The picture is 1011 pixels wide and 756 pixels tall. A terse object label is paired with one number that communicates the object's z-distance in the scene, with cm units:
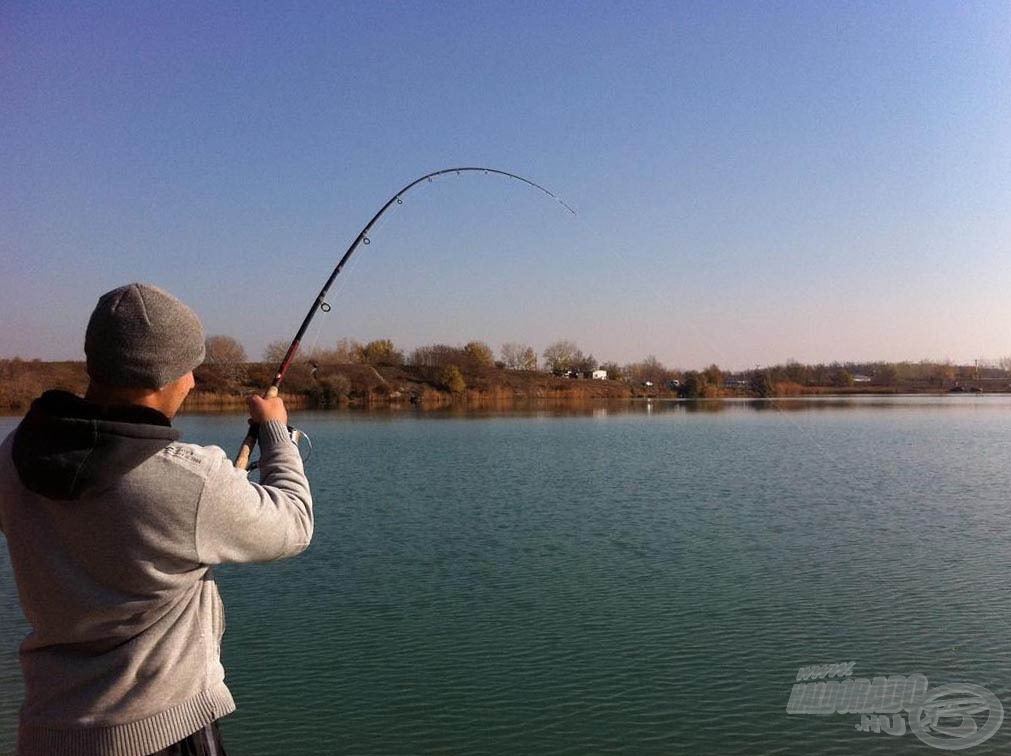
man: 190
